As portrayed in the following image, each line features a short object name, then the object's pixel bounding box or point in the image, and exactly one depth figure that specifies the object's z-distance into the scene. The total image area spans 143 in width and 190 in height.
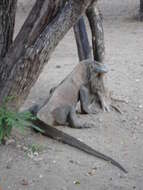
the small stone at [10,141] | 4.95
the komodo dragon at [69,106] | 5.06
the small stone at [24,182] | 4.23
